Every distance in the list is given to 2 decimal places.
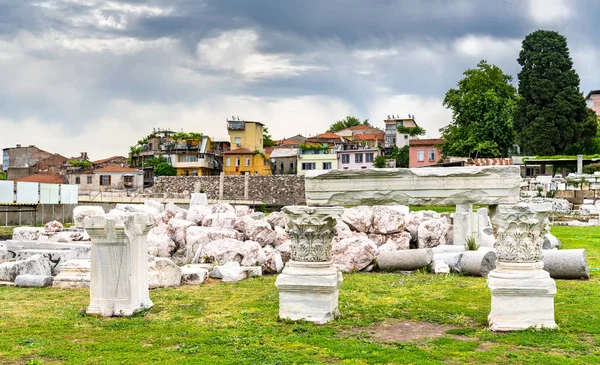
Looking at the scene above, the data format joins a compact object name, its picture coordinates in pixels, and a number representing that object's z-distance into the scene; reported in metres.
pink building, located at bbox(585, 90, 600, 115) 84.75
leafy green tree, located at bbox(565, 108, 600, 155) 49.02
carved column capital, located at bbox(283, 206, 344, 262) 8.62
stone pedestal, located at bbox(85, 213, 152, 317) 8.98
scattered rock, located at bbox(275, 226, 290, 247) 16.17
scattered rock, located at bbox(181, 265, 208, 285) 12.20
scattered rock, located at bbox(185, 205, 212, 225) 18.98
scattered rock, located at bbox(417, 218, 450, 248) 16.31
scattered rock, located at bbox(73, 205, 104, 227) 20.96
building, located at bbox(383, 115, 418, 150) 80.06
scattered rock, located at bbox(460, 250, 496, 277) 12.64
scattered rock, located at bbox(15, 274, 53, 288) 11.93
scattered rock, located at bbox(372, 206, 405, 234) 16.47
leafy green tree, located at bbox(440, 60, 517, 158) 50.97
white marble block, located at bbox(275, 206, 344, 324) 8.51
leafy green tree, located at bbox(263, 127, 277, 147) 89.31
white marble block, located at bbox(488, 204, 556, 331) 7.86
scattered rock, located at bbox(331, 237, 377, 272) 13.84
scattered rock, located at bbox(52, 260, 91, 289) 11.81
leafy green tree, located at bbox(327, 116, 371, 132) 107.38
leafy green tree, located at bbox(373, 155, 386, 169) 67.25
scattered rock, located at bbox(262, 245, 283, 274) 13.87
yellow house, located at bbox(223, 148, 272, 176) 74.38
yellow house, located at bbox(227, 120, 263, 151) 77.50
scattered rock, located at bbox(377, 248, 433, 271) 13.54
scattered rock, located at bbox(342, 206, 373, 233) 16.80
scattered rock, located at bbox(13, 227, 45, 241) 18.98
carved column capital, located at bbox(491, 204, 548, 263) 8.00
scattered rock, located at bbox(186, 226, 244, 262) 15.16
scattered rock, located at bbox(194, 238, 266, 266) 13.97
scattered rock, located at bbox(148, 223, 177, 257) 15.40
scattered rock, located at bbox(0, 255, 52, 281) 12.68
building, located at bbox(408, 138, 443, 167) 65.38
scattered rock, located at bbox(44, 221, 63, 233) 20.56
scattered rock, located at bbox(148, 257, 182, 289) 11.65
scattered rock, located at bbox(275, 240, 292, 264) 14.70
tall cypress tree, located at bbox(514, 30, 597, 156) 47.12
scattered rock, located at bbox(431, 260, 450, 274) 13.16
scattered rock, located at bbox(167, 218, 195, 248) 16.33
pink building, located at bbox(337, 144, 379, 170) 71.69
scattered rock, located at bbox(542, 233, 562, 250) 14.79
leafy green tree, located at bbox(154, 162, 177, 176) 74.75
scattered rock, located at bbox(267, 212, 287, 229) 18.74
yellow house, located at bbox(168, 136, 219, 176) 76.44
